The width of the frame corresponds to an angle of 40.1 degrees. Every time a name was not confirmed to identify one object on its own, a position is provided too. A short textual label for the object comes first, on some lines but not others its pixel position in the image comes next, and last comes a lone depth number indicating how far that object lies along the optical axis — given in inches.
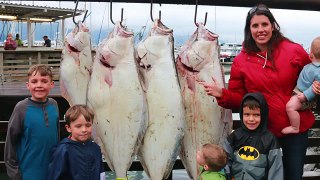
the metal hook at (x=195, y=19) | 98.1
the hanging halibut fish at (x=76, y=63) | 95.0
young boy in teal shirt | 85.6
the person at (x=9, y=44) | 570.3
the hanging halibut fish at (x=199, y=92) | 95.7
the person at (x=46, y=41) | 789.2
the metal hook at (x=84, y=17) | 97.7
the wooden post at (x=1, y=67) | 497.4
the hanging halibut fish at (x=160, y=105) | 93.0
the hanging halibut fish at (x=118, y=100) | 91.7
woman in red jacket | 92.2
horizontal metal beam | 109.3
